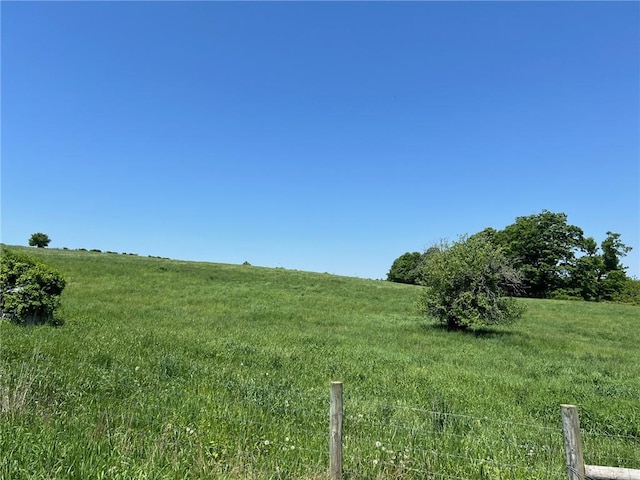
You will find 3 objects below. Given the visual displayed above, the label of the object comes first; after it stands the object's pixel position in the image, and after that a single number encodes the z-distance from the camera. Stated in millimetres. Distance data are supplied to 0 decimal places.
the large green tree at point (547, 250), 71000
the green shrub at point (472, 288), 20797
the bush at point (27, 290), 13781
